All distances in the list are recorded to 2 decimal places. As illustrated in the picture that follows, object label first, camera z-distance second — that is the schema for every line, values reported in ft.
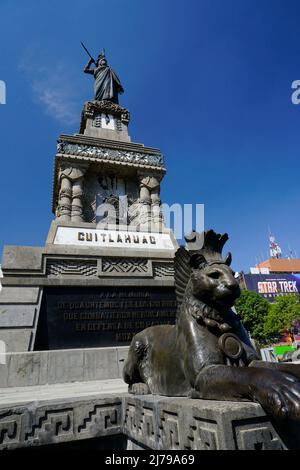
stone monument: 6.88
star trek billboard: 234.62
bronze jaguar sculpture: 5.86
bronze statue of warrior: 55.98
